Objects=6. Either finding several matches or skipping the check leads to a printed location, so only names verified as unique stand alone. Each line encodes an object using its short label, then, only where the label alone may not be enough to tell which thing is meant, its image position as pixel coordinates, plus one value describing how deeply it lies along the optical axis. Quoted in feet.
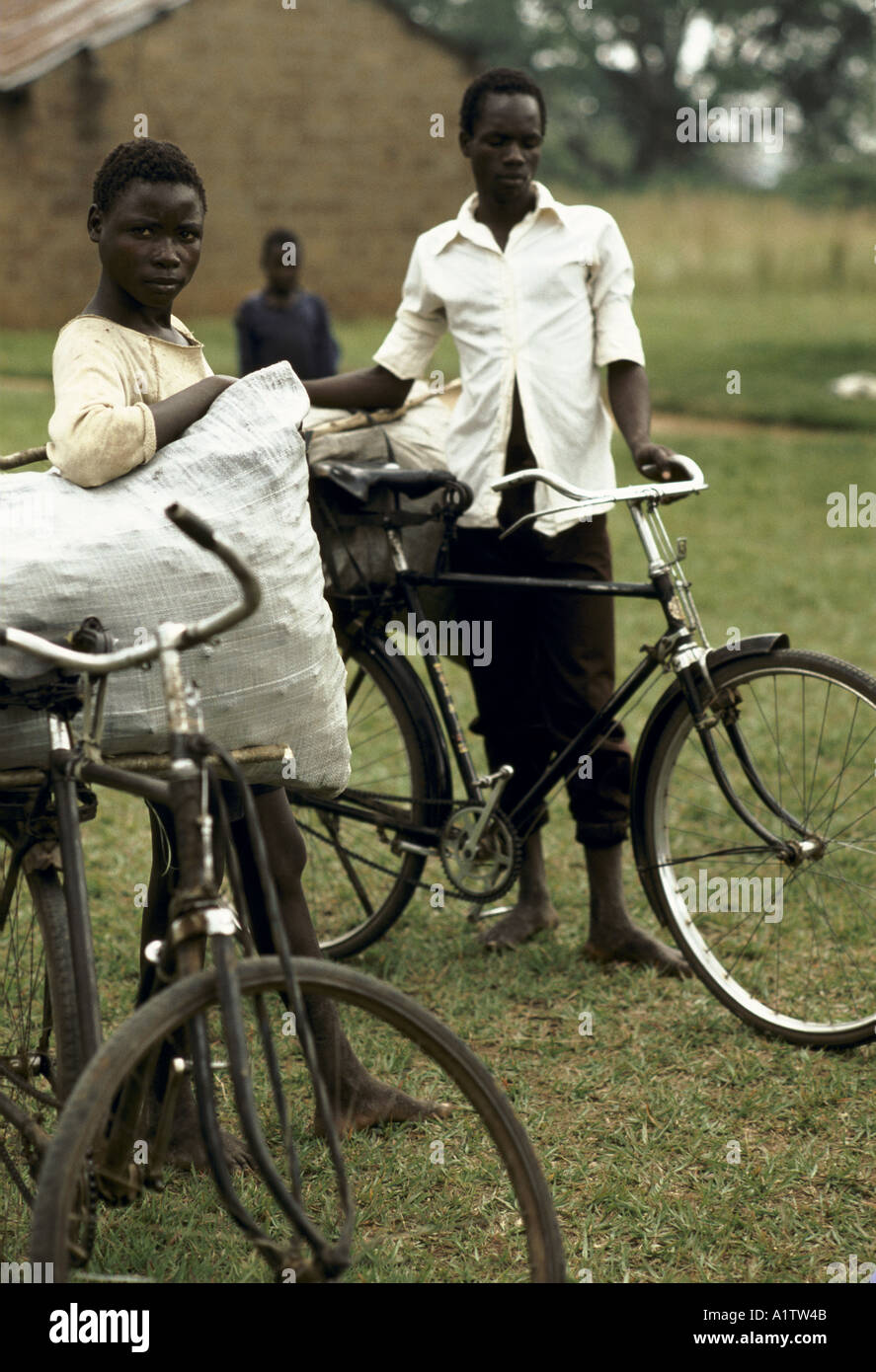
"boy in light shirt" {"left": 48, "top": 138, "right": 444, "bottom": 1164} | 8.09
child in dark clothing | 30.30
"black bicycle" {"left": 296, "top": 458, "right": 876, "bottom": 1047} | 11.24
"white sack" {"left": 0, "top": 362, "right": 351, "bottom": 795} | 7.91
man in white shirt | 12.13
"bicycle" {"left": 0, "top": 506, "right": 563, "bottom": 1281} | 6.53
